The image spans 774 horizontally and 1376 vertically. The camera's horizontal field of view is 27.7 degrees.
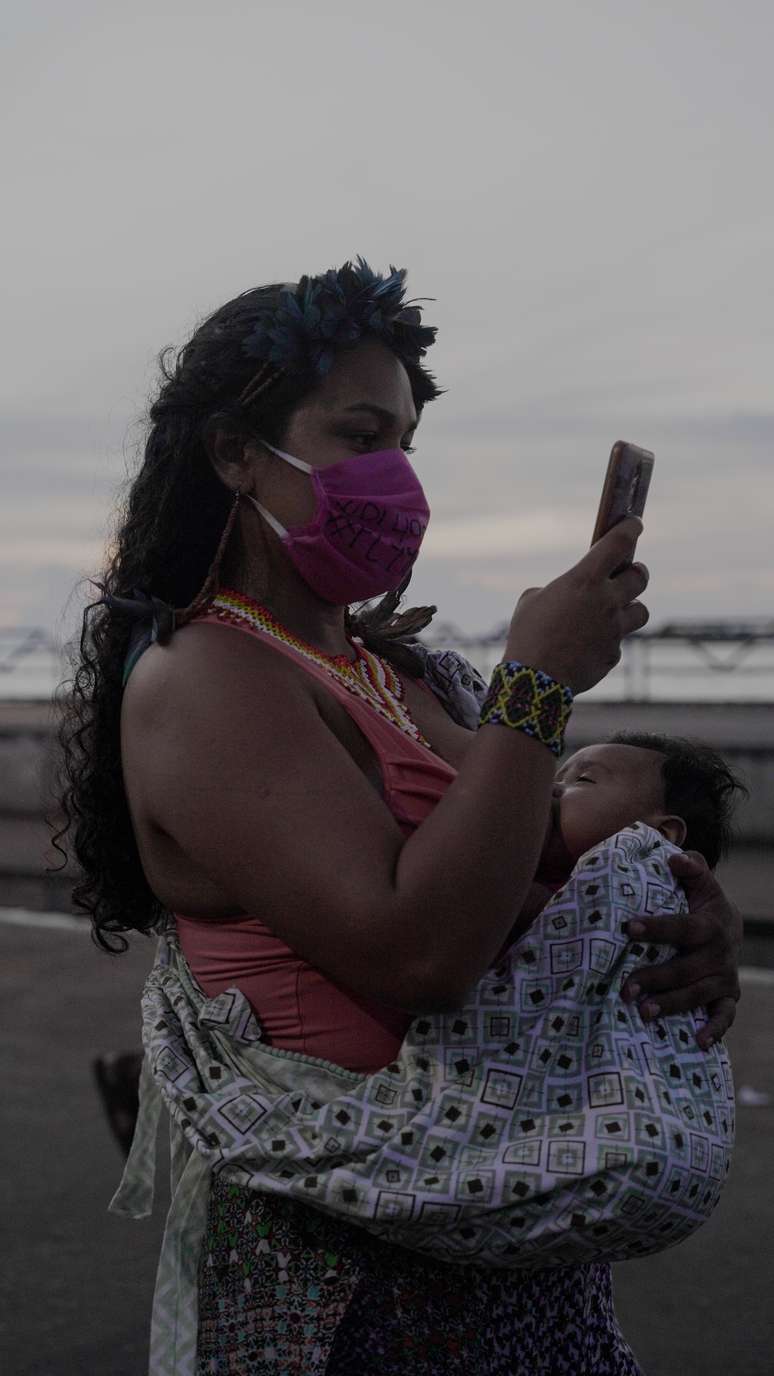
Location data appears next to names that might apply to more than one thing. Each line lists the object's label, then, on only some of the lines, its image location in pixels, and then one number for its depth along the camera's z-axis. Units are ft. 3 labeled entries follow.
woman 5.60
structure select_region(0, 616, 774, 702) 46.55
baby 7.72
